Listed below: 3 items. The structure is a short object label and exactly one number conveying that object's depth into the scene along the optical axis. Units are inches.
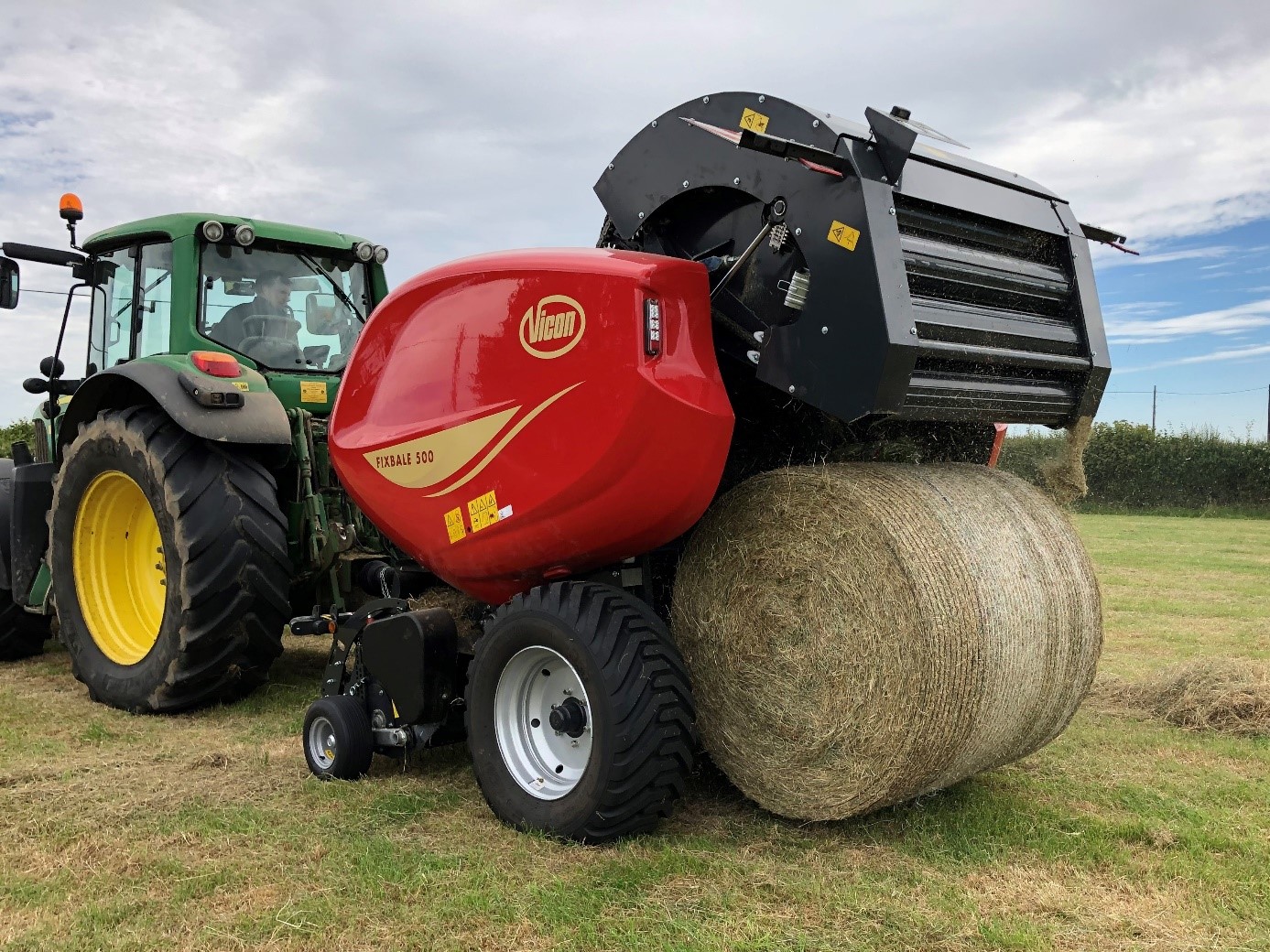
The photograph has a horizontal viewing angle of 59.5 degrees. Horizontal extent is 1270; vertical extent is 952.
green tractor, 188.2
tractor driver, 217.5
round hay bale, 125.0
